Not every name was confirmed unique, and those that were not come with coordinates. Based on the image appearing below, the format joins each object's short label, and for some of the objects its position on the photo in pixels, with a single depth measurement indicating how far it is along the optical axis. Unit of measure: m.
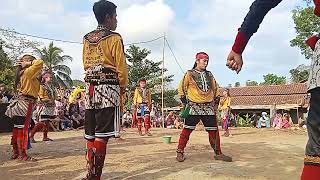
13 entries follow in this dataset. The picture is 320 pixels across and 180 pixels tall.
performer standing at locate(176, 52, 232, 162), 6.70
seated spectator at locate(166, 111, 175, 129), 22.34
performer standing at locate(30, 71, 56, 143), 8.98
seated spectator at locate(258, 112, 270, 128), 24.52
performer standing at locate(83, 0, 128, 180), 4.34
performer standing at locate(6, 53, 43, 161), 6.39
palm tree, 38.00
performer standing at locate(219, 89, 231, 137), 13.80
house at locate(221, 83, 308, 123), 34.23
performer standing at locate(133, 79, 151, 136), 12.15
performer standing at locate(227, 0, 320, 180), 1.99
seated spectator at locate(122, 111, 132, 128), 19.74
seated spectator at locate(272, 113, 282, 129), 22.48
